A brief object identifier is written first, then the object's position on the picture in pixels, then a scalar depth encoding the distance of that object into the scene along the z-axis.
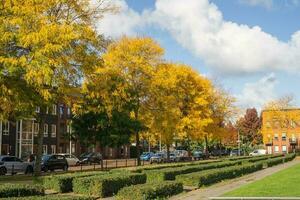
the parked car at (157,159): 65.35
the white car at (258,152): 108.44
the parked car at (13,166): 39.62
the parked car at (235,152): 105.99
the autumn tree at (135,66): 44.50
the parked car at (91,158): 62.11
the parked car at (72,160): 56.00
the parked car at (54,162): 45.44
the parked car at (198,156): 74.07
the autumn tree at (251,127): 140.62
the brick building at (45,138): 67.44
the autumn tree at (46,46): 25.69
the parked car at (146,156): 75.82
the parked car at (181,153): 81.07
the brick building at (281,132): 88.38
